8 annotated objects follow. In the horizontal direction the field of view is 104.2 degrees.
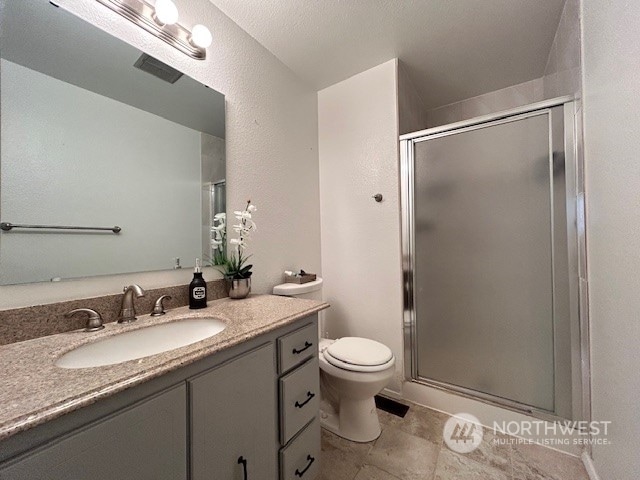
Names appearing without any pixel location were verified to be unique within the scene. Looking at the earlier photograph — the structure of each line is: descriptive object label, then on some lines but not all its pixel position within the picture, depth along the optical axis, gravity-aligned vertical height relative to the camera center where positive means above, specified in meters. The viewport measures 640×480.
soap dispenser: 1.10 -0.21
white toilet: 1.30 -0.74
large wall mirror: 0.78 +0.35
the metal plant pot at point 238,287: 1.27 -0.23
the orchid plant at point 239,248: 1.30 -0.03
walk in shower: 1.33 -0.12
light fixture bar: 1.00 +0.96
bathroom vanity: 0.45 -0.39
